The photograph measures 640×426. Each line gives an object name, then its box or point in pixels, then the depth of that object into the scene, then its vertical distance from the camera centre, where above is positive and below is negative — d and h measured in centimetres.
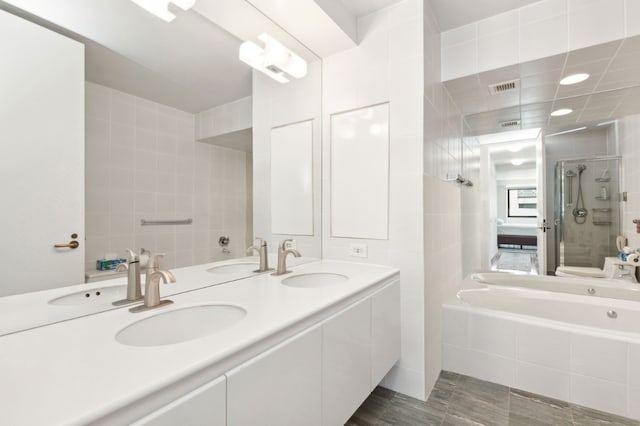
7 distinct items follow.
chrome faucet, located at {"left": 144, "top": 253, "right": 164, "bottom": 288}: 102 -18
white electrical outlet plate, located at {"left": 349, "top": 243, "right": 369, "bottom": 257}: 191 -24
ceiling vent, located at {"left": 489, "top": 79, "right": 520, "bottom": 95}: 212 +93
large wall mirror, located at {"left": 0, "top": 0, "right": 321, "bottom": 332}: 83 +29
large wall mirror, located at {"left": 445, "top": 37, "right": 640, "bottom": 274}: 197 +80
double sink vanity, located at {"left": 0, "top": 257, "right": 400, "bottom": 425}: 54 -33
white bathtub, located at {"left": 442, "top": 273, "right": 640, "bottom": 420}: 164 -83
